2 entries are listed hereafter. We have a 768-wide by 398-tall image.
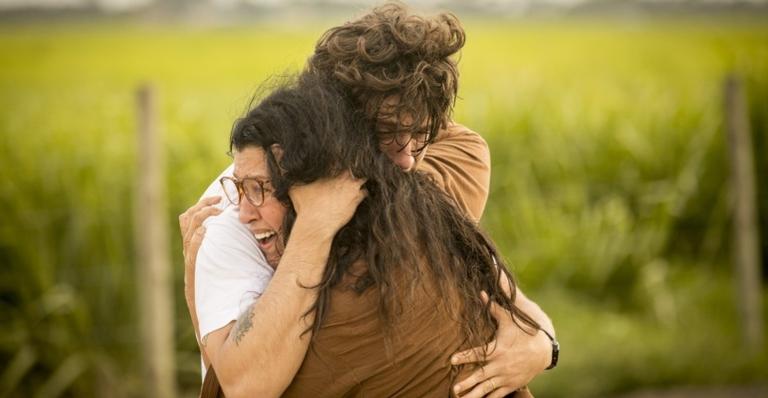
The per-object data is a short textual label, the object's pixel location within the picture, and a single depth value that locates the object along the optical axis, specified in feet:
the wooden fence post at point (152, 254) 40.04
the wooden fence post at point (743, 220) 47.34
